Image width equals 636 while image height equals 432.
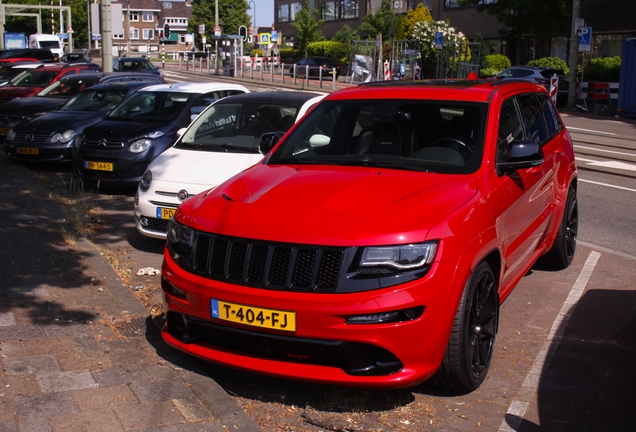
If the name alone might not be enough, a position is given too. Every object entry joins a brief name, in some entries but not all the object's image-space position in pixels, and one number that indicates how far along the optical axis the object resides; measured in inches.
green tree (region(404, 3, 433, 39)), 1833.9
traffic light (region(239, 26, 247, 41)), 1746.6
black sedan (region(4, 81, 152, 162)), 492.1
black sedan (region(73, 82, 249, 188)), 411.5
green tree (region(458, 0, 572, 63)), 1444.4
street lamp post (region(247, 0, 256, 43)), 3252.5
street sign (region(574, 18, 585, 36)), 1120.2
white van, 2437.3
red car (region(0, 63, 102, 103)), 732.7
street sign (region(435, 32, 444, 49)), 1386.6
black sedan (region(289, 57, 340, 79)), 1780.3
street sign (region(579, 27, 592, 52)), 1115.3
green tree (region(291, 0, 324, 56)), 2380.7
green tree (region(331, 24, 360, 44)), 2225.6
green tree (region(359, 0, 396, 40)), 2046.0
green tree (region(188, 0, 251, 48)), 3112.7
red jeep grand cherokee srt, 154.6
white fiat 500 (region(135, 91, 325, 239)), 303.1
